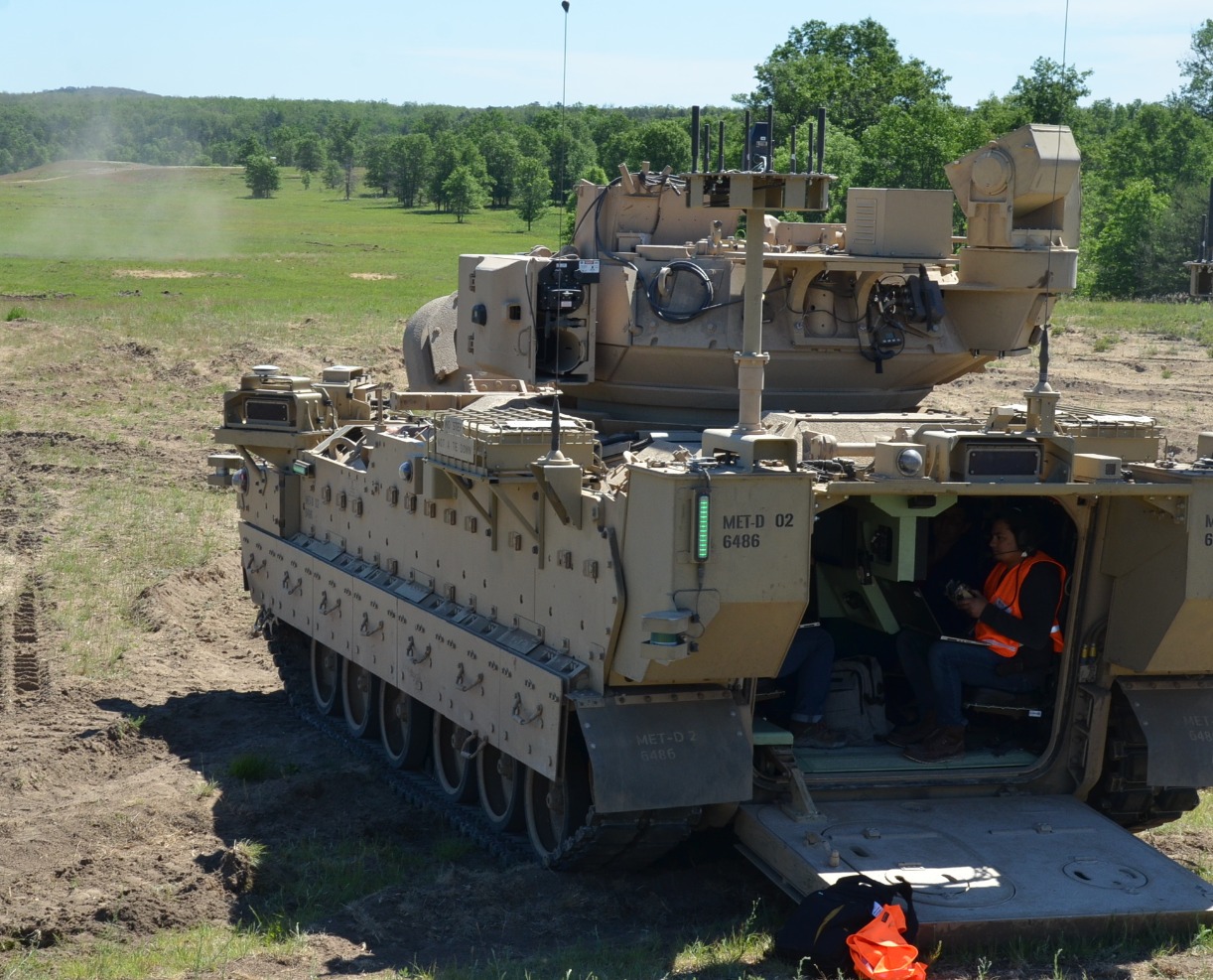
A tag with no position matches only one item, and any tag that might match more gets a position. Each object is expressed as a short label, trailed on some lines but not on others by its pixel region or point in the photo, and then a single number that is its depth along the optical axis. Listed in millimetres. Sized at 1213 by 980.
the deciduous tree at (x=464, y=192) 80500
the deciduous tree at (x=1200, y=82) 89344
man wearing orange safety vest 10297
